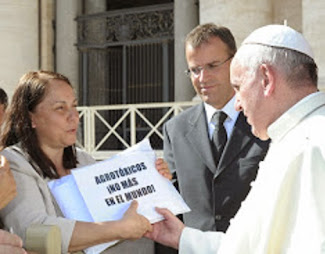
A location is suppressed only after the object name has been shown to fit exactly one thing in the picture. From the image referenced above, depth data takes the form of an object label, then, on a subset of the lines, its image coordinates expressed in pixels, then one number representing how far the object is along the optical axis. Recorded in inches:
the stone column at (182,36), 391.5
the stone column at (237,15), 331.9
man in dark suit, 107.3
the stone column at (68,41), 452.8
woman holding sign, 84.3
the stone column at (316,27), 304.3
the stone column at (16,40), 411.2
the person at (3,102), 132.3
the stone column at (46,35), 457.5
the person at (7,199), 69.1
